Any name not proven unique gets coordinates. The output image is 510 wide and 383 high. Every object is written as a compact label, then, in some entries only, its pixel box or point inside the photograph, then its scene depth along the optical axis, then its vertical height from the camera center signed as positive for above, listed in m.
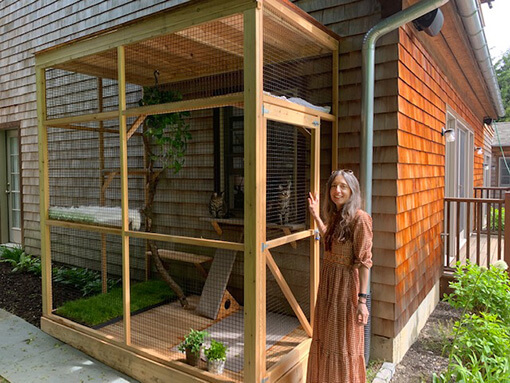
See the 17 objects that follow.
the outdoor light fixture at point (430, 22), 3.18 +1.32
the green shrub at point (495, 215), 9.48 -0.94
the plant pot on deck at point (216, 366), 2.62 -1.29
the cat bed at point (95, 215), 3.37 -0.34
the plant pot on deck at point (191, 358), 2.73 -1.29
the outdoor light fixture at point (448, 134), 4.77 +0.55
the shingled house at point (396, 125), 3.11 +0.52
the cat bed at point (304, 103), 2.79 +0.55
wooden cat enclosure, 2.36 -0.04
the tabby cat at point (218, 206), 3.87 -0.28
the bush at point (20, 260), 6.01 -1.35
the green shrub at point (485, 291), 3.36 -1.01
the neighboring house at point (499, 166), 13.88 +0.43
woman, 2.23 -0.64
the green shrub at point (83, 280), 4.91 -1.37
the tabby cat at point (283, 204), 3.10 -0.21
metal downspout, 2.93 +0.54
